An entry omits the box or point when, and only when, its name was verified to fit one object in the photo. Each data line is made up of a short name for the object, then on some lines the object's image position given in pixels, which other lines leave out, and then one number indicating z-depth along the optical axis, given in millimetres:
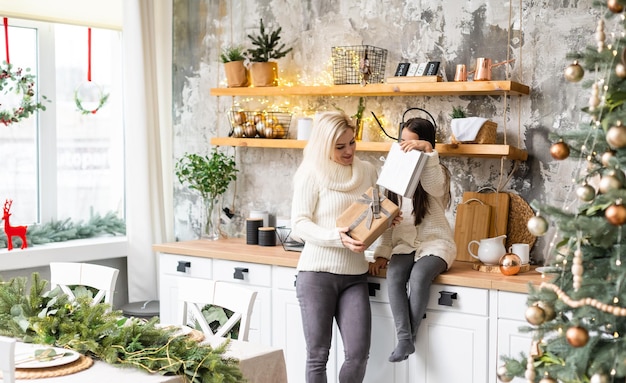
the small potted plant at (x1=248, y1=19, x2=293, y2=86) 4738
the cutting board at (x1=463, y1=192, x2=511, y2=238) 4059
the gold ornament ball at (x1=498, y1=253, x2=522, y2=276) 3693
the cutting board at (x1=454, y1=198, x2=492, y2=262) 4062
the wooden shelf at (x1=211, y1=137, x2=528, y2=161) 3904
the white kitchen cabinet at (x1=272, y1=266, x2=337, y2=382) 4133
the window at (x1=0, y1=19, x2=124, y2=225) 5160
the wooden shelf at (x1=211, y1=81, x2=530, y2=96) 3927
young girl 3660
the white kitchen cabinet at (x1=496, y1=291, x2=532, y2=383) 3484
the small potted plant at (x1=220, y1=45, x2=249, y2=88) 4863
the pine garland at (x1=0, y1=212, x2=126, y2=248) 5129
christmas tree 1834
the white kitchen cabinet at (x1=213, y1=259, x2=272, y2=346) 4273
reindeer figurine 4855
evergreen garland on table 2467
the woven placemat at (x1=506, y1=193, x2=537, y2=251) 4035
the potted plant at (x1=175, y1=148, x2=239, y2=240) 4930
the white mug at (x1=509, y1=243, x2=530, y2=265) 3889
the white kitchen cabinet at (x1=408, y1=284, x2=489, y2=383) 3596
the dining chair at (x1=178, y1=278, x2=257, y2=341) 3084
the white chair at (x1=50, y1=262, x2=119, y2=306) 3600
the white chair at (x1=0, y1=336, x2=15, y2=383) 2229
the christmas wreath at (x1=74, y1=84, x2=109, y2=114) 5420
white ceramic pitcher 3836
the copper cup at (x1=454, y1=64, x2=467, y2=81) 4066
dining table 2434
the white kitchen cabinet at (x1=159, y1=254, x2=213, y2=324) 4602
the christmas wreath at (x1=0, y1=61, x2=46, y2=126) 5012
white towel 3980
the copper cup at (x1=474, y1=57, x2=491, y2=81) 3984
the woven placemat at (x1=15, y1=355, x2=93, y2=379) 2465
